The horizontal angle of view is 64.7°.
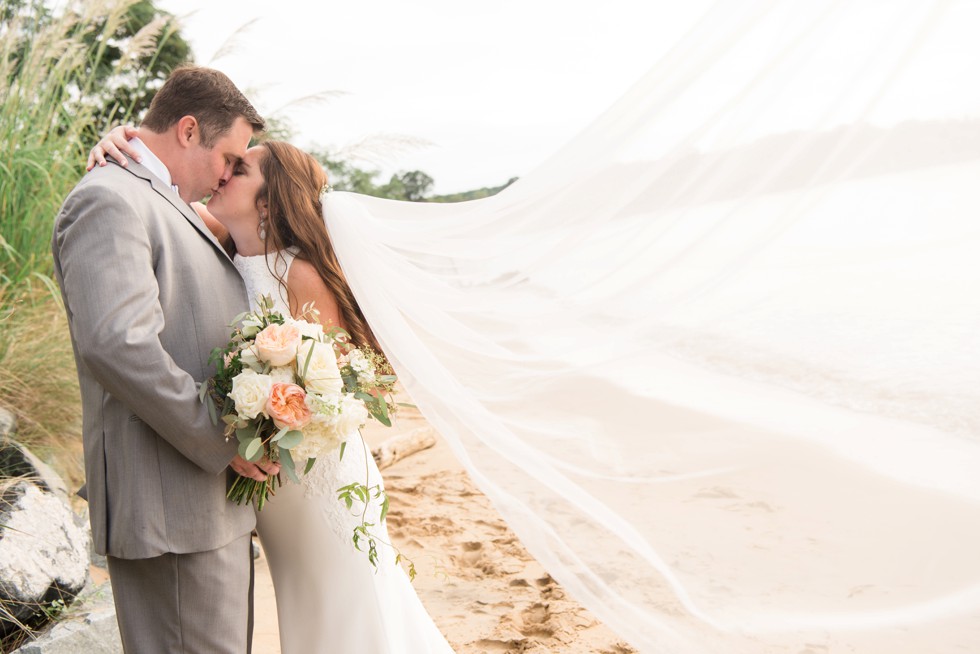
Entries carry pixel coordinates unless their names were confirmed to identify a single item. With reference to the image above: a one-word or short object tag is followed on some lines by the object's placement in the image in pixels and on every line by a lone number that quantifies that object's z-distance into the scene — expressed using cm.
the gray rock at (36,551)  310
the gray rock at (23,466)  370
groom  191
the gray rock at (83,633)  292
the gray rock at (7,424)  393
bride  262
